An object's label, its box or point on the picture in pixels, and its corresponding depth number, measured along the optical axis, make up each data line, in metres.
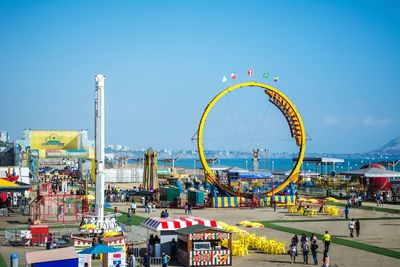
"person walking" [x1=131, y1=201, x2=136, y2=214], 43.91
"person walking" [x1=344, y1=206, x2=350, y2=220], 42.32
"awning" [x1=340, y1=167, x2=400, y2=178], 60.28
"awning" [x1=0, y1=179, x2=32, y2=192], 42.47
